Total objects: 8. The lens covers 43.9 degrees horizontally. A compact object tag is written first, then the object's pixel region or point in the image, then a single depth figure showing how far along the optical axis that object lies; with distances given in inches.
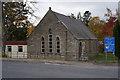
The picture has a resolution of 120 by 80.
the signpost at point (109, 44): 742.5
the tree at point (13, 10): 1066.2
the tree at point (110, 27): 1447.8
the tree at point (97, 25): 2001.7
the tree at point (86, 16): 3143.9
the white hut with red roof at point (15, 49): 1106.4
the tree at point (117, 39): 887.4
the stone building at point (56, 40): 928.3
